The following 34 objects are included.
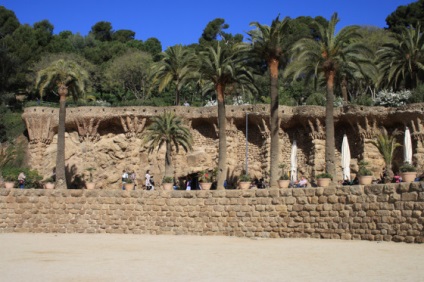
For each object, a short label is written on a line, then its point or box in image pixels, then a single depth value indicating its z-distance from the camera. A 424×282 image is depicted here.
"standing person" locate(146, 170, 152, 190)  32.53
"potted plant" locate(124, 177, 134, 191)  28.64
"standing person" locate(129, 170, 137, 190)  35.31
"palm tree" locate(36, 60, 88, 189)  31.61
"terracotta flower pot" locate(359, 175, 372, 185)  22.14
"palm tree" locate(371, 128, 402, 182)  24.56
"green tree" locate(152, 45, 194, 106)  41.06
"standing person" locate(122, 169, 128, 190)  34.09
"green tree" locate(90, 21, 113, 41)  85.38
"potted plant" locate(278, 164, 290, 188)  25.20
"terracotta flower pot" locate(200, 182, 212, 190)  27.38
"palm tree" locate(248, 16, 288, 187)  26.50
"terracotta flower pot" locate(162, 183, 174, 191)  27.80
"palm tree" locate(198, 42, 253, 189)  28.78
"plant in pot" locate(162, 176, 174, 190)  27.81
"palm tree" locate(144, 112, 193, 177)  32.28
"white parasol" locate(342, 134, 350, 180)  28.88
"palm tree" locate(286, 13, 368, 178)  26.38
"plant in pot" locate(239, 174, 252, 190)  26.56
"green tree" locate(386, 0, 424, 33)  64.69
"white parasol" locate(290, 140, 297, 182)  32.65
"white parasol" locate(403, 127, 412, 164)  29.20
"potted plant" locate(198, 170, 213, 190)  27.41
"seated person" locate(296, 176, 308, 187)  28.25
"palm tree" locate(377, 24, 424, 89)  36.13
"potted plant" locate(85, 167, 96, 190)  29.84
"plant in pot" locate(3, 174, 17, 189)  30.55
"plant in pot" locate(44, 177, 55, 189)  30.70
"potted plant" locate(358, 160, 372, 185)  22.15
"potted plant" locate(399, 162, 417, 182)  20.72
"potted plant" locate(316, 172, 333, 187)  24.13
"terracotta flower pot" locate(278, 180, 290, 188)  25.19
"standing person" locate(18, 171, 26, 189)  32.37
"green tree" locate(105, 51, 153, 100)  58.53
